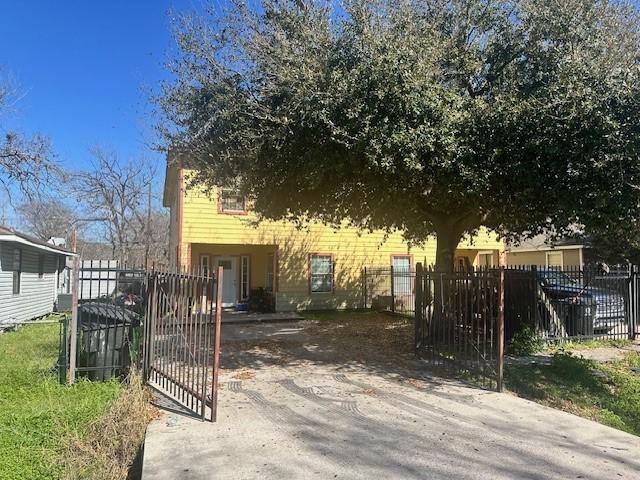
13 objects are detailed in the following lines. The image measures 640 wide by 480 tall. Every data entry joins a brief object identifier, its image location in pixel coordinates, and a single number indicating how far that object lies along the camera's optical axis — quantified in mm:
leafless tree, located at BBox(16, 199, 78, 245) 38250
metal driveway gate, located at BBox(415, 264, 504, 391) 7152
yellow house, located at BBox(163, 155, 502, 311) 17406
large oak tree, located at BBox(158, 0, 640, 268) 6809
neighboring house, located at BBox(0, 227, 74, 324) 13383
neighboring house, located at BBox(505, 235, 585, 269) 25797
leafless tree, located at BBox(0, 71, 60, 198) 12273
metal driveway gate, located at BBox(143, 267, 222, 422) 5555
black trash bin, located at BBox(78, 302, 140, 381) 7137
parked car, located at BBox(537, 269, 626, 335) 11383
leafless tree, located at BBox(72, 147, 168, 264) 31516
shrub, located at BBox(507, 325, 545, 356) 9766
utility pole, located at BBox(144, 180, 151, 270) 30755
